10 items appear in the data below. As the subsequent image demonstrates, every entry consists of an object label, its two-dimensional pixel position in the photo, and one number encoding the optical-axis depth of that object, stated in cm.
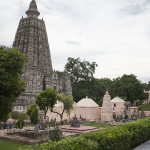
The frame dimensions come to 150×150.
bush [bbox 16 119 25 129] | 2272
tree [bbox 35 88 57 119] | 2614
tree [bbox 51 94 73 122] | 3061
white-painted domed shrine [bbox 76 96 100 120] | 3834
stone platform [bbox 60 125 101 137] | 2438
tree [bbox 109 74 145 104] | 5216
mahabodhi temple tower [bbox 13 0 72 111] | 4312
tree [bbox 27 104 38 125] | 2577
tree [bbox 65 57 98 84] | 5897
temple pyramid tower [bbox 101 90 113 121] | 3666
